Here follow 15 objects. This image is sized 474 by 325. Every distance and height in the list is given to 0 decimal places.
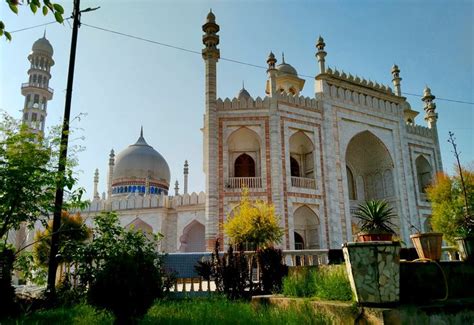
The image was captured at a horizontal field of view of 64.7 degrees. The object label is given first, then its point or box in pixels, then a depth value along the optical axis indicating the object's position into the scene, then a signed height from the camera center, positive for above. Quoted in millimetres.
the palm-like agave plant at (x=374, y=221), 10859 +909
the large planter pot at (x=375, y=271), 3613 -181
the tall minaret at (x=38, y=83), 29141 +13529
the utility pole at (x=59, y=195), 6289 +1095
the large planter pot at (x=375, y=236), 6330 +275
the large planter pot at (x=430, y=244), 5207 +105
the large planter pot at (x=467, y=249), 4904 +29
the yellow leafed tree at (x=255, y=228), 13328 +936
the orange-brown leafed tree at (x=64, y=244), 6734 +441
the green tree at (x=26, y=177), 5551 +1195
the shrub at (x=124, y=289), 4426 -375
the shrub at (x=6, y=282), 5633 -354
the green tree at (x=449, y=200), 15008 +2251
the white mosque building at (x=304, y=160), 16688 +4680
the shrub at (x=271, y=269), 6945 -272
